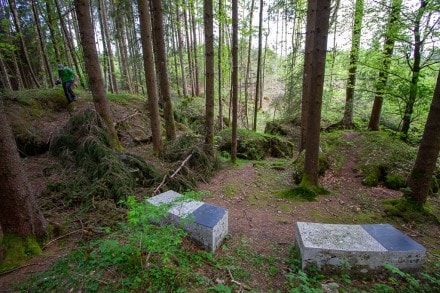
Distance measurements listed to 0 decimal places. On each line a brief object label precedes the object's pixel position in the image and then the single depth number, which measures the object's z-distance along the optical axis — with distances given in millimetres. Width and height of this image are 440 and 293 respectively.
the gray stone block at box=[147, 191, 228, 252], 3203
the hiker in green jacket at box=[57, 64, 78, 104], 8125
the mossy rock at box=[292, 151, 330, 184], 6456
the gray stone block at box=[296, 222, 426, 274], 2844
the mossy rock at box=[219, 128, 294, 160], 9758
